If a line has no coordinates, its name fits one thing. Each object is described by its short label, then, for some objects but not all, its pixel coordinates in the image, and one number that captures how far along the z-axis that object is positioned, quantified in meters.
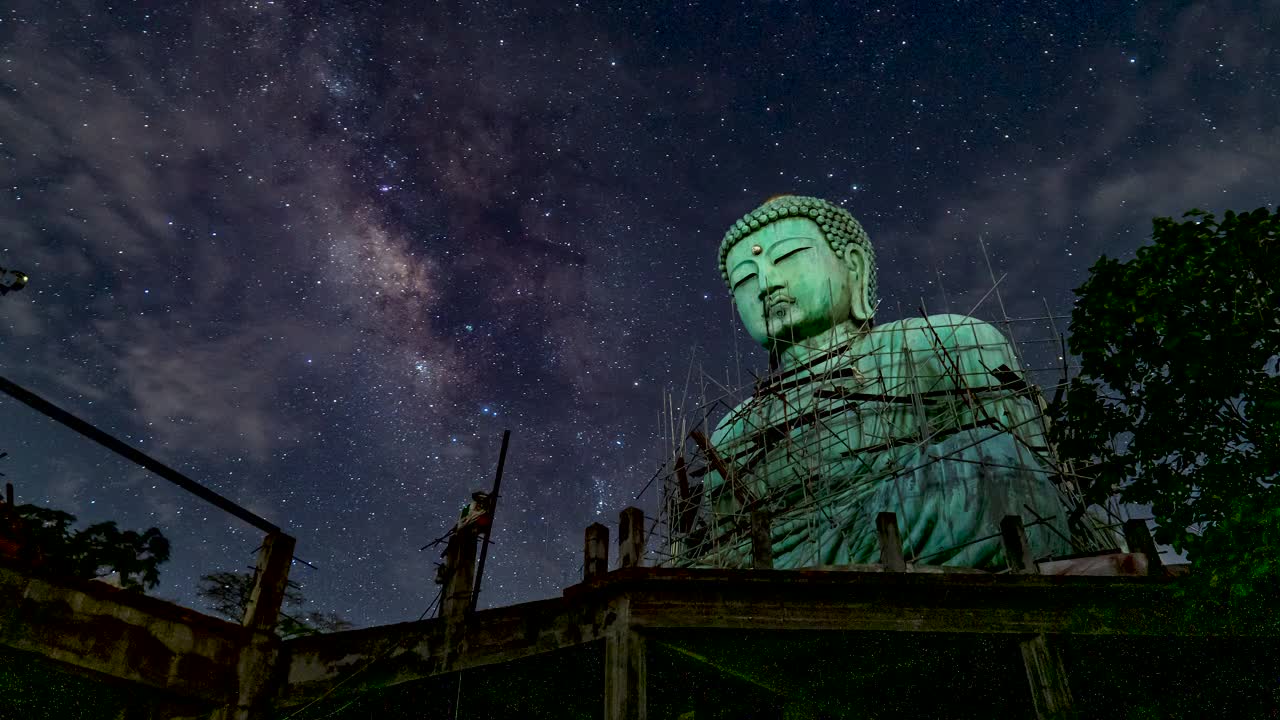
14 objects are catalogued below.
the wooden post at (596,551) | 9.27
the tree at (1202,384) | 7.52
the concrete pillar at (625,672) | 8.09
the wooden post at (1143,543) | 8.81
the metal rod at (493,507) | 9.40
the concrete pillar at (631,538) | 9.15
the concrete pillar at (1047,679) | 8.40
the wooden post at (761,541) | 9.70
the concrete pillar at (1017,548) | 9.05
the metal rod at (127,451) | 7.27
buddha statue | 13.31
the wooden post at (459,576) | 9.20
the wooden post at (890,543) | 8.90
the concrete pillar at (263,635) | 8.66
